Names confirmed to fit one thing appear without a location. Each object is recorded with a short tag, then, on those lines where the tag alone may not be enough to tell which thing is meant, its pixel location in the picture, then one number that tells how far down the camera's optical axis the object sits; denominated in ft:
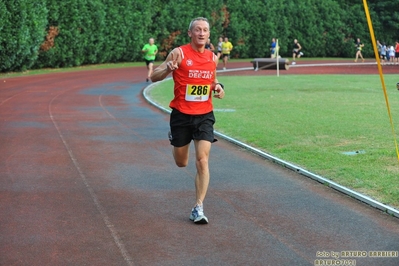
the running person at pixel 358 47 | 181.78
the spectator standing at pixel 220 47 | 146.30
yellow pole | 18.86
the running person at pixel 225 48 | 143.74
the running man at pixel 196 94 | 25.67
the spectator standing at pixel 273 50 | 160.04
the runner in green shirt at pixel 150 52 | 106.93
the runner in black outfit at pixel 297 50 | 180.51
